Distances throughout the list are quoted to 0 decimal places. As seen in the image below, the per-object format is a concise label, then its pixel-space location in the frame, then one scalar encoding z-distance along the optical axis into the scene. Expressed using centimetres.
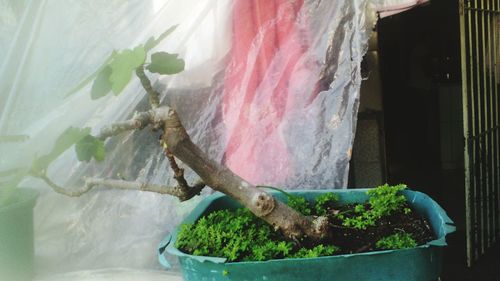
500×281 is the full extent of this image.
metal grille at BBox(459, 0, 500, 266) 270
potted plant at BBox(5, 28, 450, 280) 100
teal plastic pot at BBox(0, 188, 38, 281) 155
